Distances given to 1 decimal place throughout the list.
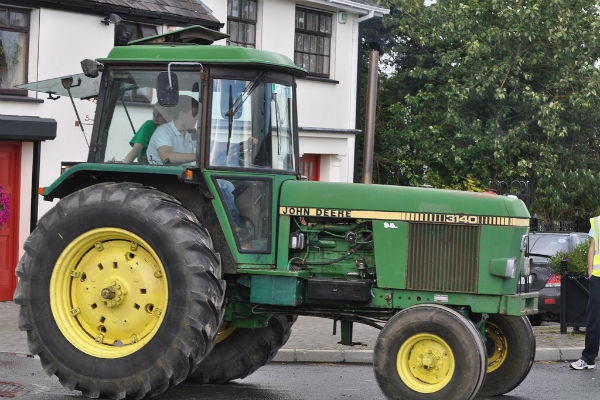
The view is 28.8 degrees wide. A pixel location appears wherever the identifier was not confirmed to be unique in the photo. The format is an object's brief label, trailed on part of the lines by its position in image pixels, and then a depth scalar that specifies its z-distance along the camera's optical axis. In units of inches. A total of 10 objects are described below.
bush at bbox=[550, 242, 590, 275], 629.0
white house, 687.7
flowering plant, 620.4
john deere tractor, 356.2
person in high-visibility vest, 496.1
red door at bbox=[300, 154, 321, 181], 912.3
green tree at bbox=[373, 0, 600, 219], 1039.6
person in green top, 378.9
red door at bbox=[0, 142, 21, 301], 690.8
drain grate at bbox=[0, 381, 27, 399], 370.0
